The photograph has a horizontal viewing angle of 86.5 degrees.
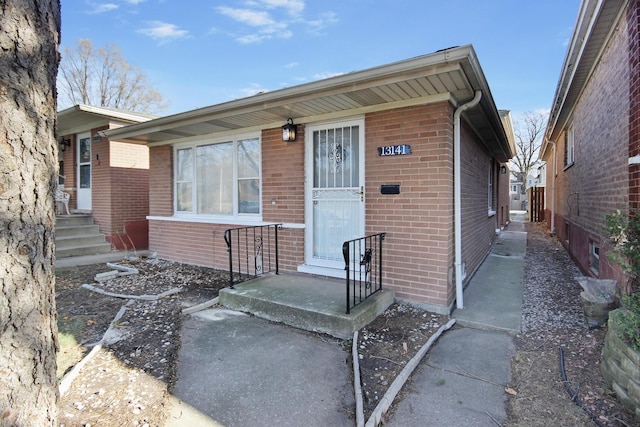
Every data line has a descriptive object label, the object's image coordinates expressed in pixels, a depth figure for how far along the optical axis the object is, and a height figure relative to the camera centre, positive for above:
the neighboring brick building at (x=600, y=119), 3.07 +1.05
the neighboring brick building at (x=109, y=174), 8.07 +0.83
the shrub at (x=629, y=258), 2.24 -0.41
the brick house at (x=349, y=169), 3.87 +0.53
